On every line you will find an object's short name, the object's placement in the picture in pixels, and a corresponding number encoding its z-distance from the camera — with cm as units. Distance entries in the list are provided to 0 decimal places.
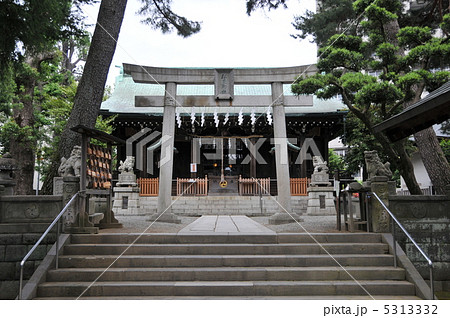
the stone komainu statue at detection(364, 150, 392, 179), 709
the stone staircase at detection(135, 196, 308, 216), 1457
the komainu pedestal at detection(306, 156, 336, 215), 1443
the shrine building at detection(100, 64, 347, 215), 1688
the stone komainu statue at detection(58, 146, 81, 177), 742
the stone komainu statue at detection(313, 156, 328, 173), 1505
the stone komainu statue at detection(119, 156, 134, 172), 1531
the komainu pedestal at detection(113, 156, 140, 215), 1495
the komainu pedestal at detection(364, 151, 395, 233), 675
